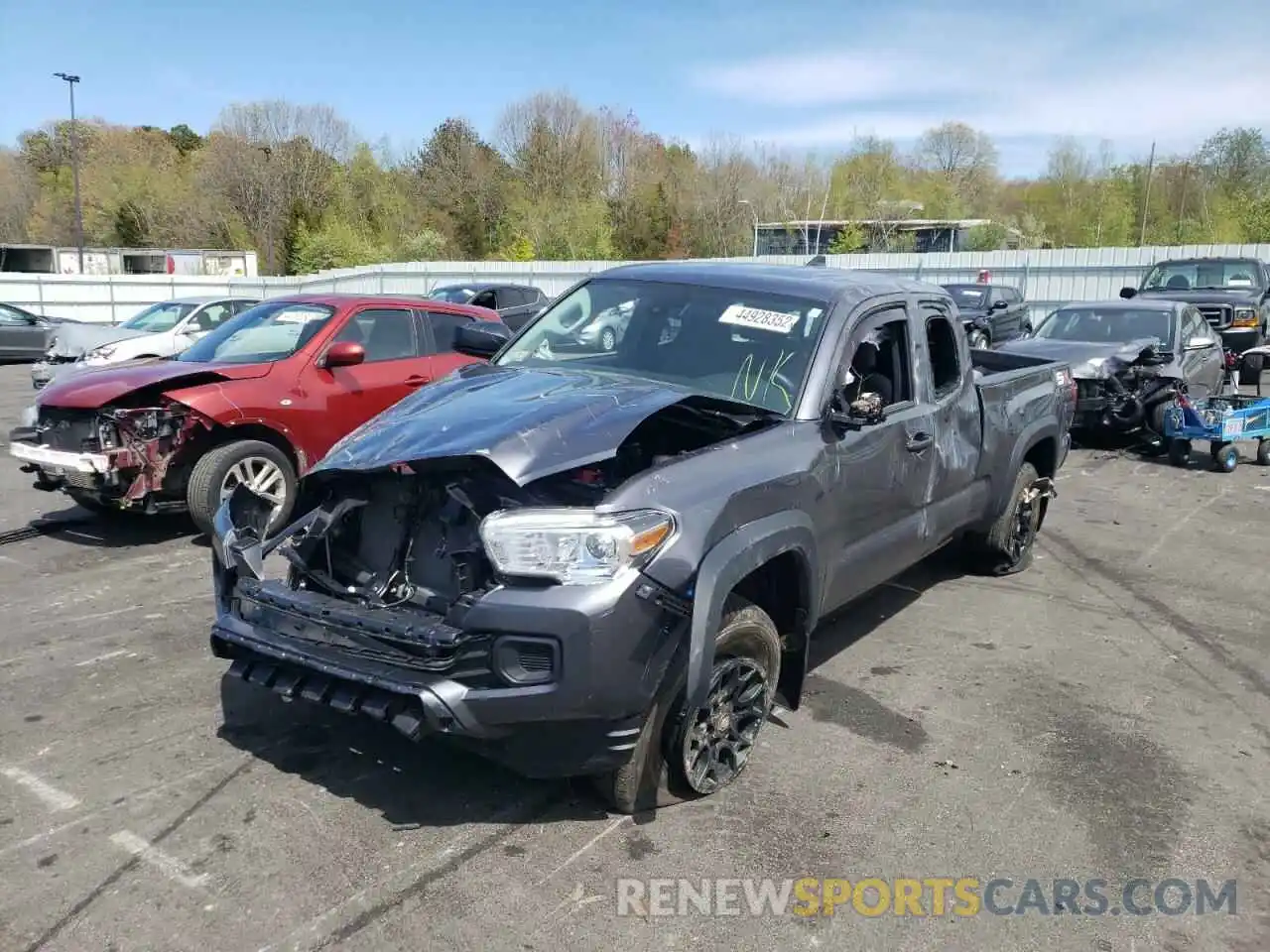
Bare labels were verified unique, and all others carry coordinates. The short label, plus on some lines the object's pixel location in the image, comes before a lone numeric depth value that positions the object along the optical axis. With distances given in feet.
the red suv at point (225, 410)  21.66
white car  48.03
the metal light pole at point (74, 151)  150.20
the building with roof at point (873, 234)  177.88
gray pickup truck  10.28
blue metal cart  33.17
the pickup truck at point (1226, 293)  50.65
